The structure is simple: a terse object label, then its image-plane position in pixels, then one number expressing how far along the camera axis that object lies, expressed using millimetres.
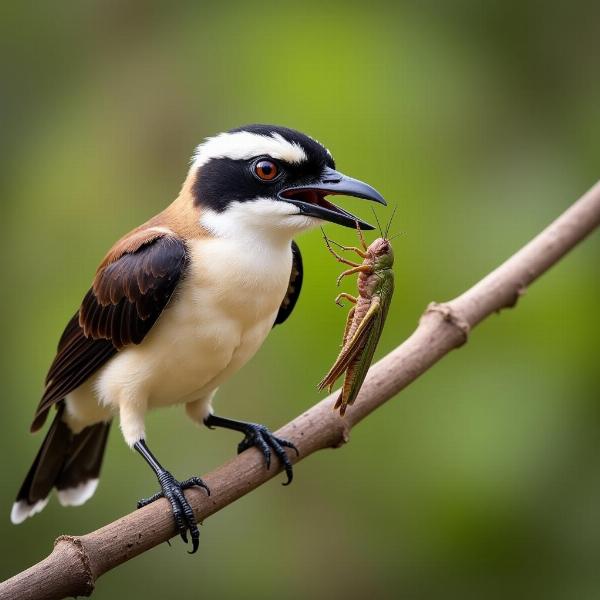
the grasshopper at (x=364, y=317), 5977
